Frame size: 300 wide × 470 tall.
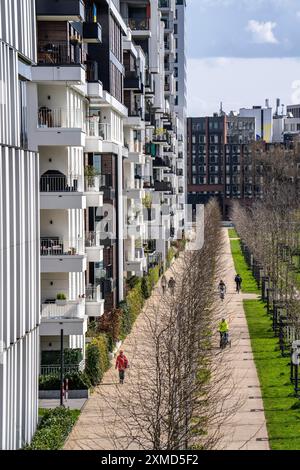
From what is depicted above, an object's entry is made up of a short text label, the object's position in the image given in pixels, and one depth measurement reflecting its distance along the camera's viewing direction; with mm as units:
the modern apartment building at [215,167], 194625
